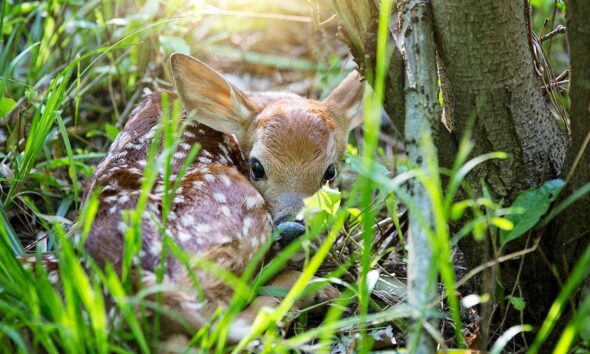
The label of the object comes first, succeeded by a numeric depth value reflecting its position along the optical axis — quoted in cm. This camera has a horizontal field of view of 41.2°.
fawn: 271
